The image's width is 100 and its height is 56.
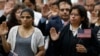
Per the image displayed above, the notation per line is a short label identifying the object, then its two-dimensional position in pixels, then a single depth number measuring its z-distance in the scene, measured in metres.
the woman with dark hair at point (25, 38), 5.74
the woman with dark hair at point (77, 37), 5.50
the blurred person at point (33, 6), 7.02
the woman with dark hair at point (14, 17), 6.47
